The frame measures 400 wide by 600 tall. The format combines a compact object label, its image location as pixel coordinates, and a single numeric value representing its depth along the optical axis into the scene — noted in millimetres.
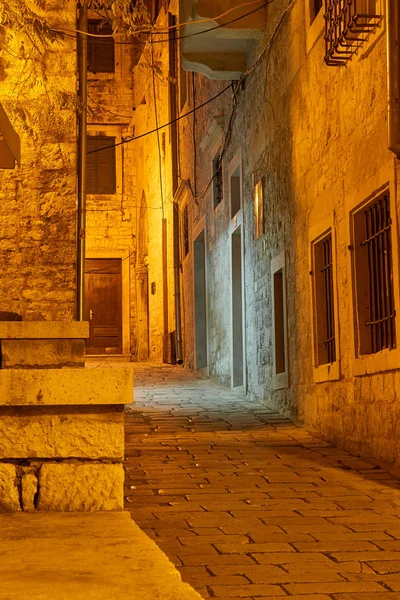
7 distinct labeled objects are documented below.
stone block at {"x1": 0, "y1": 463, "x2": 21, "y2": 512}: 4586
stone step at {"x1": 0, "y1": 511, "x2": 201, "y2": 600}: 2760
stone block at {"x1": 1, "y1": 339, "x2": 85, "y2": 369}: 5332
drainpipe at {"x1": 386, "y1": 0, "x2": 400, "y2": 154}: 6840
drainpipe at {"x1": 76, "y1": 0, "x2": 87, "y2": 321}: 8461
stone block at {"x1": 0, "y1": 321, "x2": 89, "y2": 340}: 5410
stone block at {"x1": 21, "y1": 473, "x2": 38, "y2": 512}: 4617
